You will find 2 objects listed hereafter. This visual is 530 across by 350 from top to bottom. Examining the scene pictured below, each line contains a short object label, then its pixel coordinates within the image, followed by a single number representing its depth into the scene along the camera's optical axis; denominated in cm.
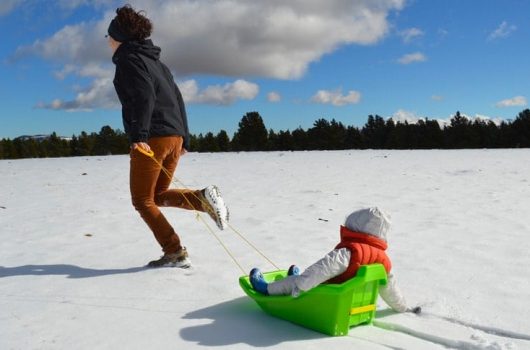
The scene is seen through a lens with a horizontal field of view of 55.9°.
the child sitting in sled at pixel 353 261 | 304
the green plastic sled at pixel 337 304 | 293
